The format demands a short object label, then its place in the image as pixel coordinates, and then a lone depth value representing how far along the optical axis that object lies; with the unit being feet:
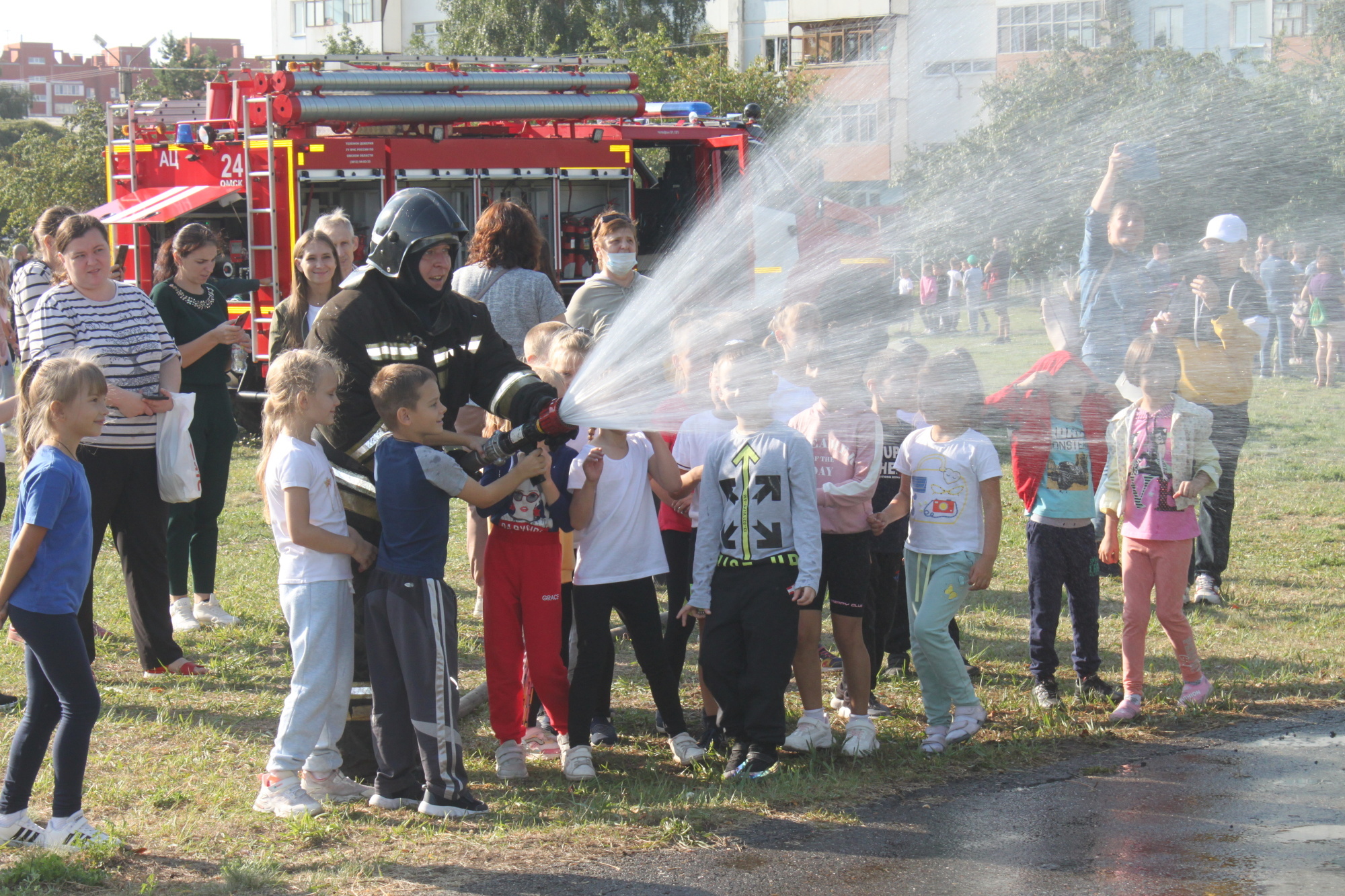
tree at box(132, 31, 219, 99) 163.22
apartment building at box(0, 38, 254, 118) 413.84
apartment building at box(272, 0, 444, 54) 199.72
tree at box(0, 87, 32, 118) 294.87
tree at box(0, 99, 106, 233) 117.60
